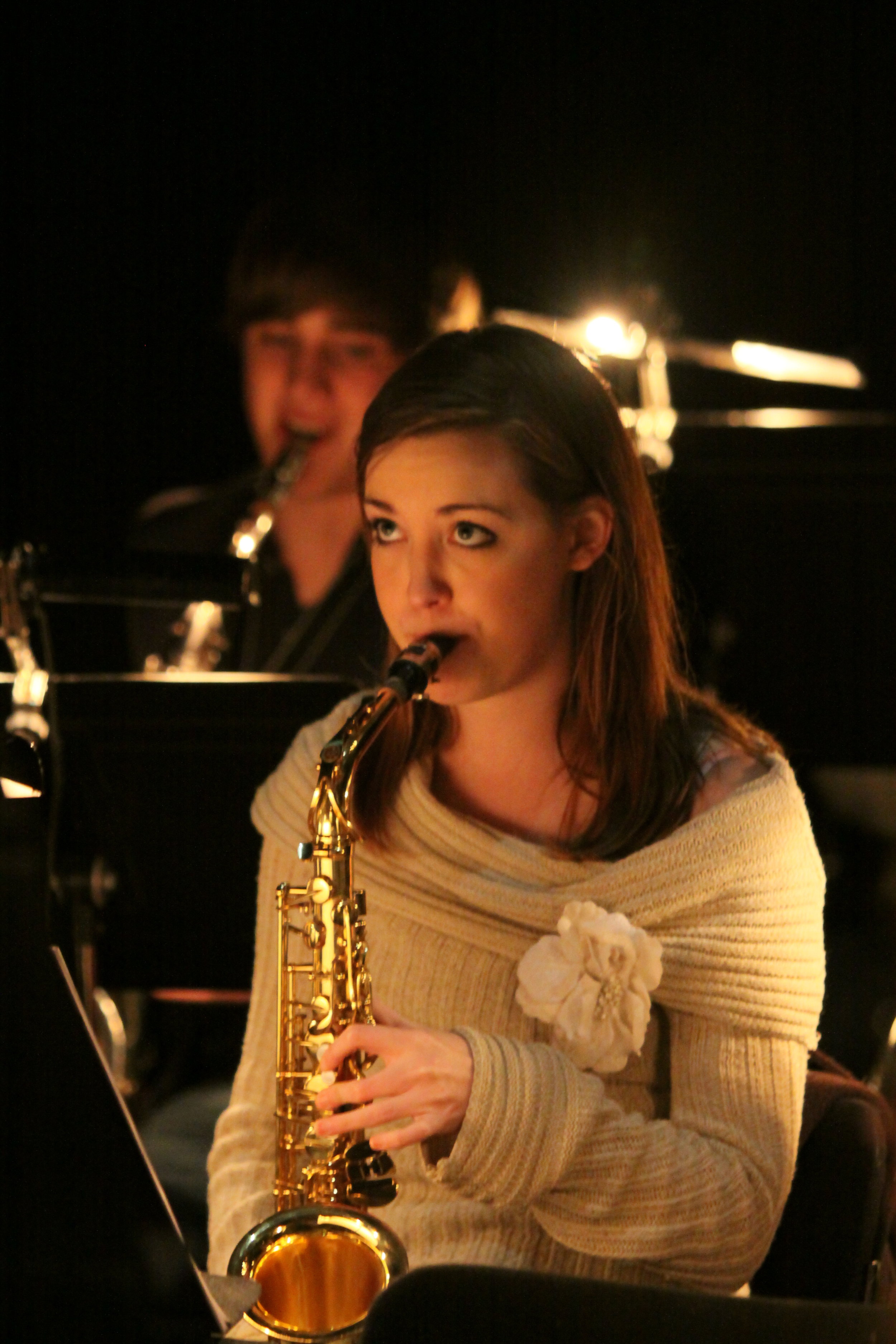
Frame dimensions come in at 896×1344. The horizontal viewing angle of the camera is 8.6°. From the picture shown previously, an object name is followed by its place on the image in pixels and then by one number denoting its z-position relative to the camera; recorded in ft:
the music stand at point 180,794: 15.20
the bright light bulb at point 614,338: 18.37
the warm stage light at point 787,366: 22.69
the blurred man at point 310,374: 17.38
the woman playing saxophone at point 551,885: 14.25
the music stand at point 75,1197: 13.09
